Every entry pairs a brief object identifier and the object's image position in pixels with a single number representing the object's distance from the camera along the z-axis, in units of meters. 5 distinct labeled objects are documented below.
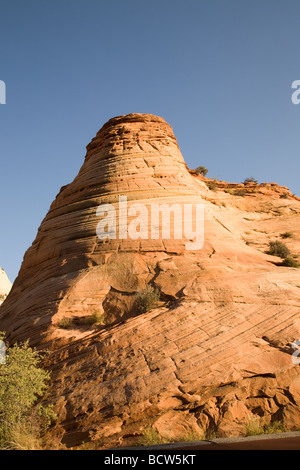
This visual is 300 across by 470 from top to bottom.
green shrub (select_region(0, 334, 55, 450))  7.00
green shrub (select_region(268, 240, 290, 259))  14.55
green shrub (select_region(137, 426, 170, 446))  6.84
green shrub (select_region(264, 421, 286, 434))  7.28
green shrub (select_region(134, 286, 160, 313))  9.70
